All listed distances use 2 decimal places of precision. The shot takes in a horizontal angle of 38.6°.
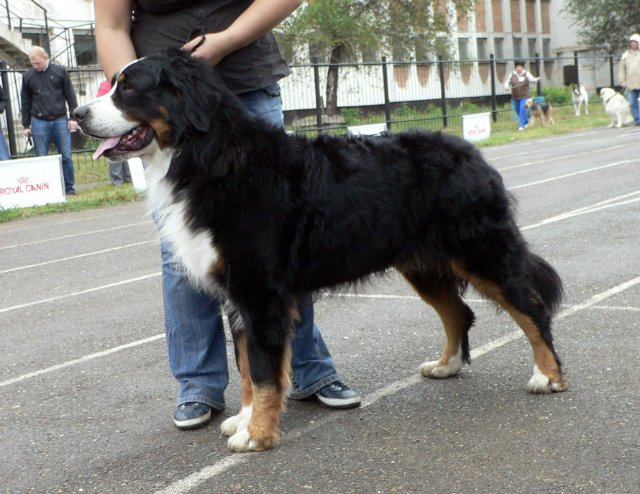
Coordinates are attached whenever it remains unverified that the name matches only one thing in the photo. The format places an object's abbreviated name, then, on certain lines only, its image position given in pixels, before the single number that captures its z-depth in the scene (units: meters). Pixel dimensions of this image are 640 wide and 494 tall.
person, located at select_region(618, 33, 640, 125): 26.05
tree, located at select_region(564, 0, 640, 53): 48.31
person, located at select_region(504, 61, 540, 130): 29.70
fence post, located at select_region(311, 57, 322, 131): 24.62
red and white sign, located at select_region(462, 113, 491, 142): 24.80
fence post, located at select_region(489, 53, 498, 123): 31.73
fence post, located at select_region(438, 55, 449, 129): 29.48
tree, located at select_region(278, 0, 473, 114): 35.88
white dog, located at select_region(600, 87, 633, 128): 26.94
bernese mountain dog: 3.81
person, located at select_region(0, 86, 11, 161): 16.43
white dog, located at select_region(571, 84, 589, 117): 34.84
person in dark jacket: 16.44
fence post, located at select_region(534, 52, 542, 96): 36.16
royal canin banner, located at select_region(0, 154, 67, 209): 15.24
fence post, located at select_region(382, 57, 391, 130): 26.89
